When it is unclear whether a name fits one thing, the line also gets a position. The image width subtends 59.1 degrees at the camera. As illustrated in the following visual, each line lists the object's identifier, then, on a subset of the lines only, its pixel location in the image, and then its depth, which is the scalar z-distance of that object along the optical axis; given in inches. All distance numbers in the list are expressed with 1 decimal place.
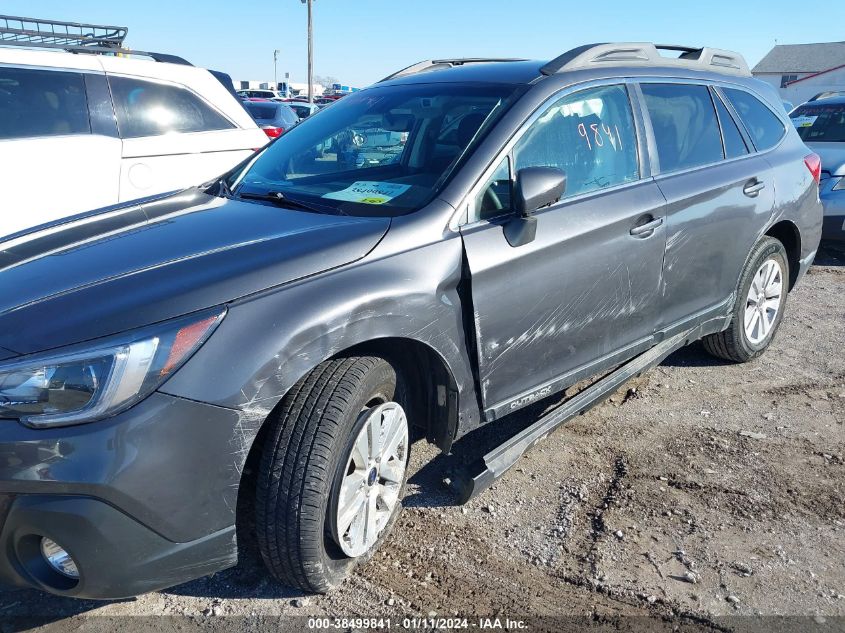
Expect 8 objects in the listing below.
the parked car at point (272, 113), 576.0
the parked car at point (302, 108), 895.1
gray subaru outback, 80.3
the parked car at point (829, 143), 307.9
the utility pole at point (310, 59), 1282.0
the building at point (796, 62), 2380.7
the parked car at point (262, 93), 1407.5
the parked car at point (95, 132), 198.5
